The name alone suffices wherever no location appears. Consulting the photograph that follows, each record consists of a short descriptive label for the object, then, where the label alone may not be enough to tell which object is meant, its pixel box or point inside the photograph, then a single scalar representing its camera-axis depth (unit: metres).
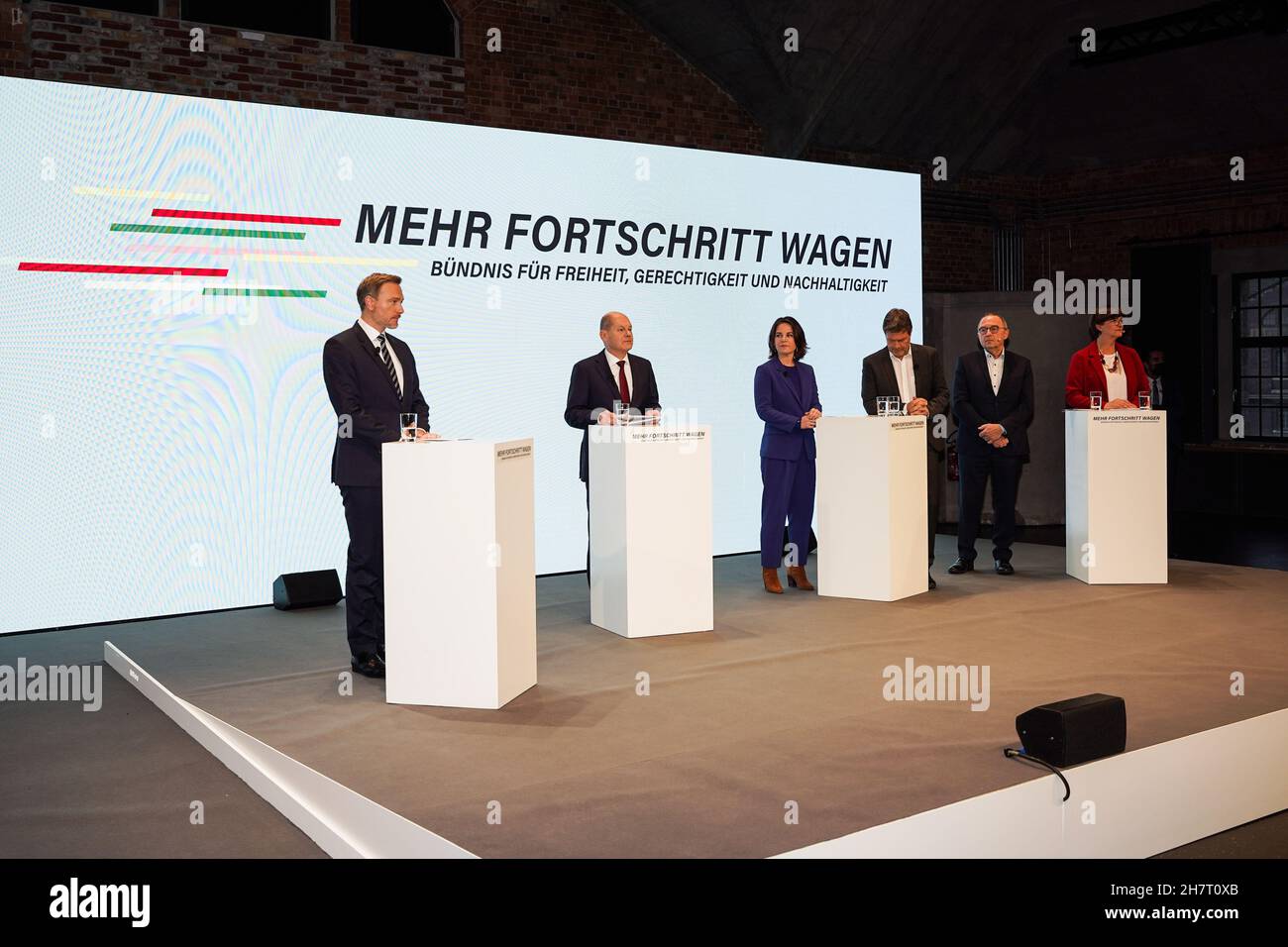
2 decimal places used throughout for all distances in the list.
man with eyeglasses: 6.60
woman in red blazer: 6.49
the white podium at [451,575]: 4.04
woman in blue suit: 6.21
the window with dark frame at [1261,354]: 10.94
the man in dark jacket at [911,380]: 6.27
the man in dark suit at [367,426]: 4.45
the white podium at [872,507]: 5.85
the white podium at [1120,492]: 6.13
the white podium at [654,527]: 5.15
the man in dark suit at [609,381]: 5.86
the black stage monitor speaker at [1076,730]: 3.16
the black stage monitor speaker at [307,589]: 6.07
